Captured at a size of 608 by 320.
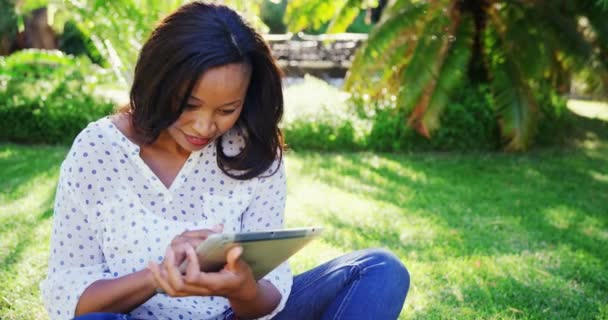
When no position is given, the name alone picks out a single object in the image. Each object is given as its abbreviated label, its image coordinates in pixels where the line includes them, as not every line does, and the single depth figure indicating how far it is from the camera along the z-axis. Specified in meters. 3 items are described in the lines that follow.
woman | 1.84
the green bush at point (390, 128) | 7.37
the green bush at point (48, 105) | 7.58
